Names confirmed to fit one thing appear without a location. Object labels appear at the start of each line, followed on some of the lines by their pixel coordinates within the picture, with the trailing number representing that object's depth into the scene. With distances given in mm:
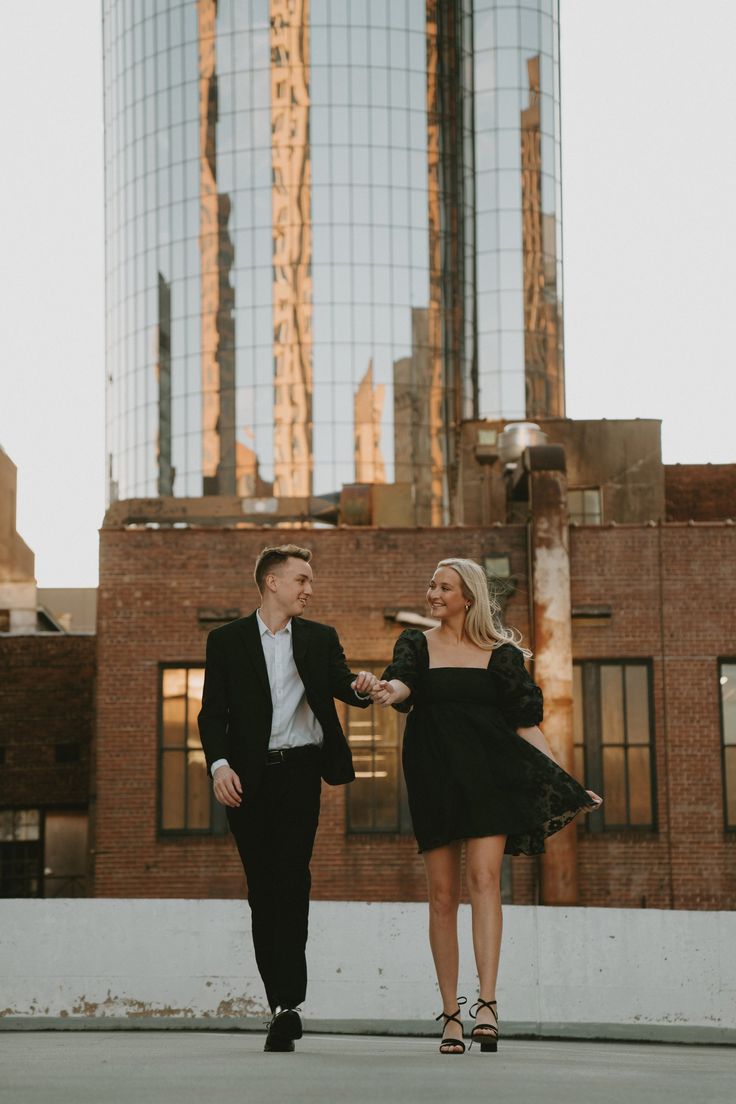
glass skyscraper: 72062
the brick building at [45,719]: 28750
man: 6695
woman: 6633
